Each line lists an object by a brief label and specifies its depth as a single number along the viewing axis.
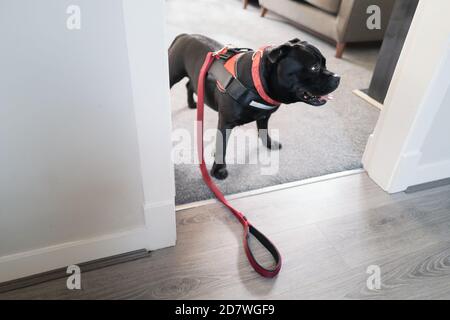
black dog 1.00
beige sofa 2.28
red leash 0.99
